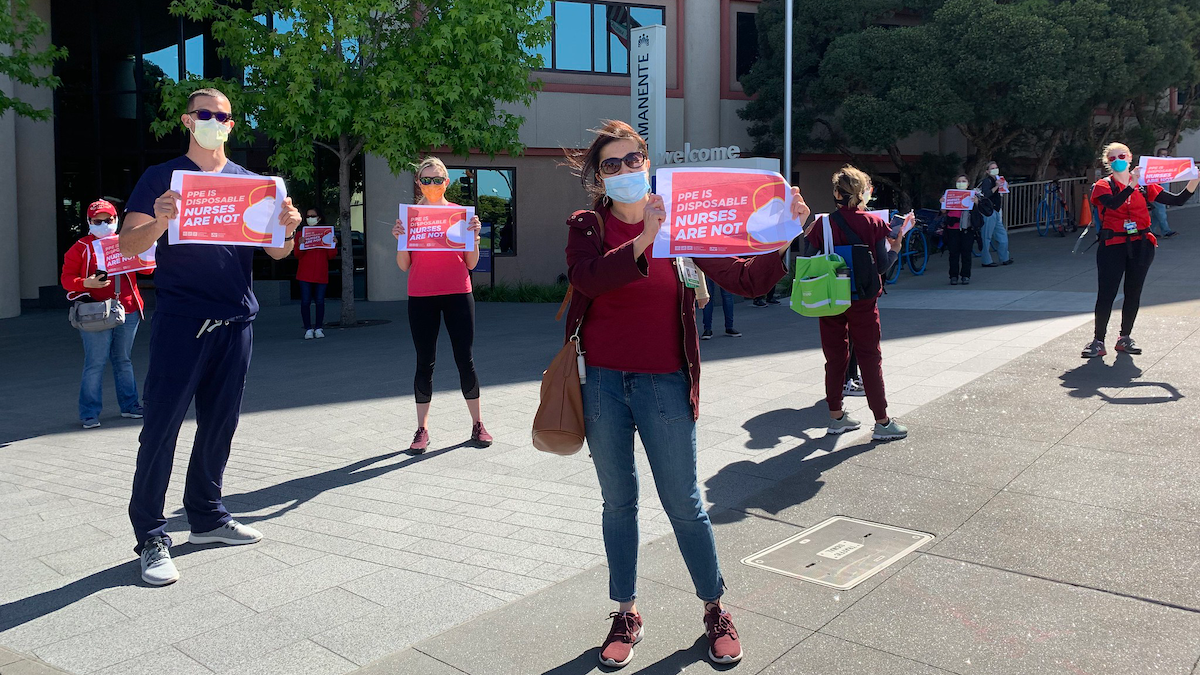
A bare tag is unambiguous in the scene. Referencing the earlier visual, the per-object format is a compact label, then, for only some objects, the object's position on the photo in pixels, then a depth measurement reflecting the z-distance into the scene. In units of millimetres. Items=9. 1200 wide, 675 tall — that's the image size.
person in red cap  8023
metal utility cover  4293
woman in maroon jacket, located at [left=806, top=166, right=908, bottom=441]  6758
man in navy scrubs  4367
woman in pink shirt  6605
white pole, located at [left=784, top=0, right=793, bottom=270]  20844
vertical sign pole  21422
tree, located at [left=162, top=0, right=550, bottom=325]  14938
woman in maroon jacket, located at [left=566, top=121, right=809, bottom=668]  3387
